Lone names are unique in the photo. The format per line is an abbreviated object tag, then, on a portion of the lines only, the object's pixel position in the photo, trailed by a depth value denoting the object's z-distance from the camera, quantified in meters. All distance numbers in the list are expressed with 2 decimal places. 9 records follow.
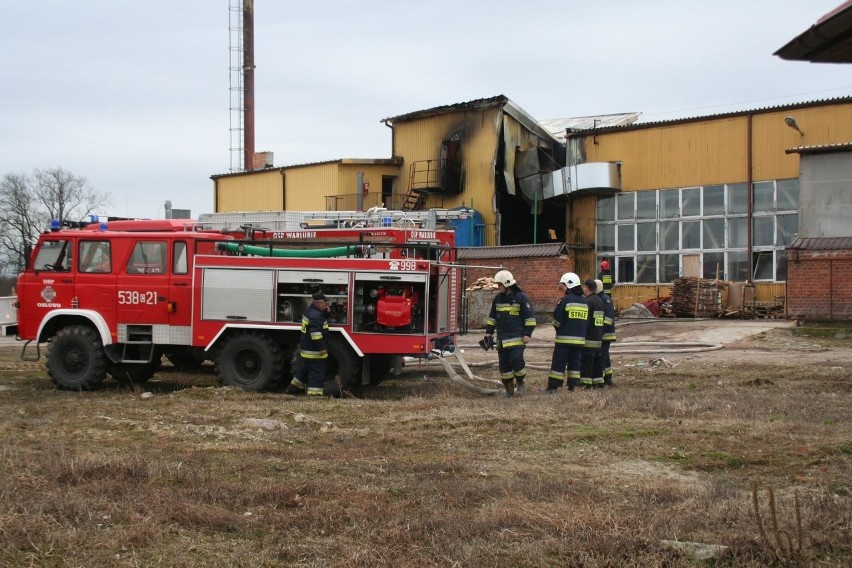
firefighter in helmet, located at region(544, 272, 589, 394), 12.65
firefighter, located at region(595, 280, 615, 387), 13.43
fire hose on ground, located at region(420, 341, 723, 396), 18.98
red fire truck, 12.95
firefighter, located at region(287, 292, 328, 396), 12.47
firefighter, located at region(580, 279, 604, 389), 13.06
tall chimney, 46.97
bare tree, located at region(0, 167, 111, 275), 47.28
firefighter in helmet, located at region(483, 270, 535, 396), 12.69
